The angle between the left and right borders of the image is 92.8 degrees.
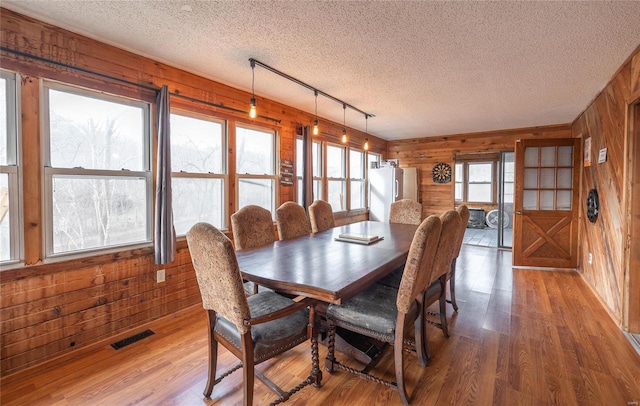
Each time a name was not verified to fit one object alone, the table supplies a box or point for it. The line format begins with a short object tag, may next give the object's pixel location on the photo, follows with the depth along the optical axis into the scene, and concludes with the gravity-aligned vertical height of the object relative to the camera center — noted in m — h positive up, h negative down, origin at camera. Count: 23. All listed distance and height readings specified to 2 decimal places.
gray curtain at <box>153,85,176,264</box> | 2.68 +0.06
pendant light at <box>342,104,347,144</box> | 3.91 +1.31
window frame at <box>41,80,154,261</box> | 2.19 +0.19
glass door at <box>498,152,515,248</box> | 5.89 -0.11
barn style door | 4.52 -0.09
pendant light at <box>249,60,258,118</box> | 2.75 +0.82
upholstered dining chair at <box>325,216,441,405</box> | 1.71 -0.72
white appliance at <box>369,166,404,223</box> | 6.20 +0.16
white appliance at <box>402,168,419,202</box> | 6.93 +0.32
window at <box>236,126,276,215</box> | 3.71 +0.38
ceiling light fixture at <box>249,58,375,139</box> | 2.77 +1.23
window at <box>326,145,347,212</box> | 5.45 +0.35
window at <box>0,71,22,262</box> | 2.02 +0.17
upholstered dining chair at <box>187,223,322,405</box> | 1.49 -0.68
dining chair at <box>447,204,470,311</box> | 2.72 -0.44
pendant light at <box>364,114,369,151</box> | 4.45 +1.32
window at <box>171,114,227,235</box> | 3.07 +0.27
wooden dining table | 1.62 -0.44
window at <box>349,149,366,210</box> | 6.11 +0.35
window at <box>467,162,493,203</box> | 9.05 +0.46
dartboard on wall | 6.67 +0.55
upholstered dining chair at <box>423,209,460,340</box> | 2.08 -0.48
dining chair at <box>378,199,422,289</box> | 4.11 -0.21
